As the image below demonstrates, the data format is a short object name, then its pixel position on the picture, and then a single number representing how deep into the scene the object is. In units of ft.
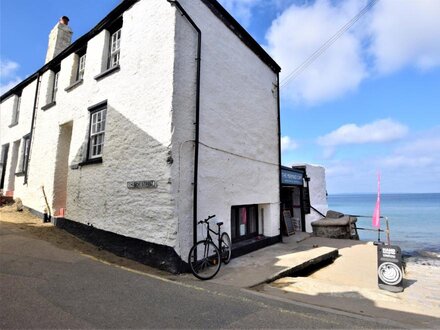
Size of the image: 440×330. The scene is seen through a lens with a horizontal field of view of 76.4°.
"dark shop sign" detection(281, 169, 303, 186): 44.14
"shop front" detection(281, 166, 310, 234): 53.10
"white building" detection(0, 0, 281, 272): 23.93
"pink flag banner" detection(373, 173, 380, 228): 32.40
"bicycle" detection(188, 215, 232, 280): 22.08
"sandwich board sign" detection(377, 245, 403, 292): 22.81
